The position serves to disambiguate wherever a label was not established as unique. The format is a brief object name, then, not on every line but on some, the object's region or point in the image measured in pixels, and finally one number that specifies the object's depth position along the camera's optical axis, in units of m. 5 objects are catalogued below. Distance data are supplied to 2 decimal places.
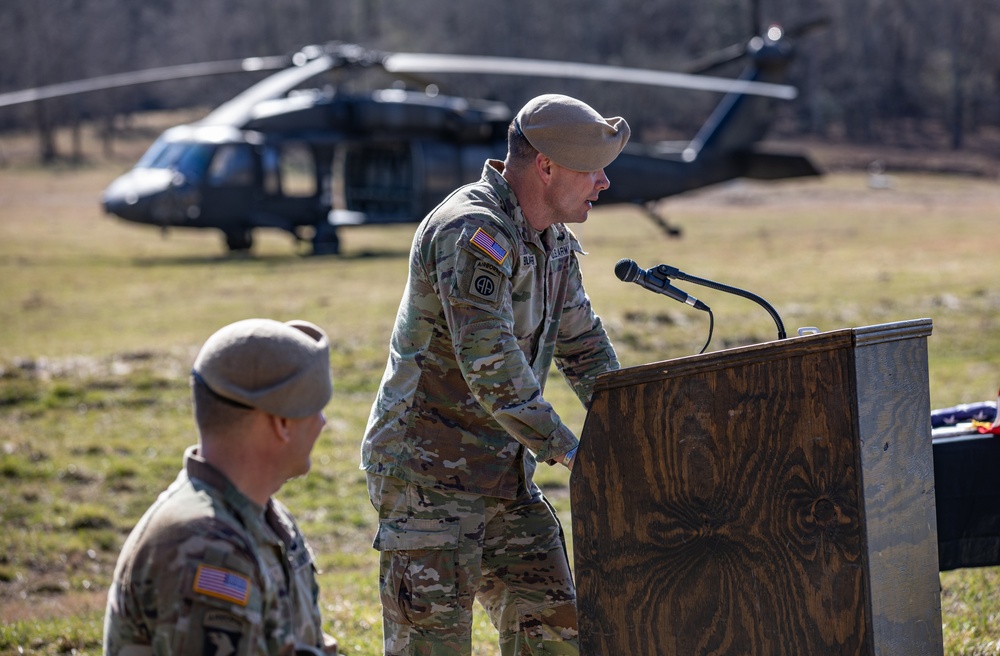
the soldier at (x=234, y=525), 3.78
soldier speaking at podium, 5.76
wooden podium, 5.10
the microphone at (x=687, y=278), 5.96
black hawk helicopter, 42.50
